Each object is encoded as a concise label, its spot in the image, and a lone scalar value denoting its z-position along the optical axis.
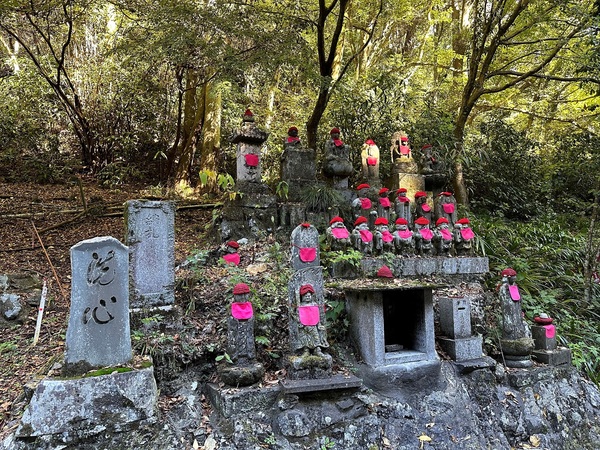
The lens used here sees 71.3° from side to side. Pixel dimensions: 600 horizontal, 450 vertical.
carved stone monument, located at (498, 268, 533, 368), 6.13
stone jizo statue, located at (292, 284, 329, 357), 4.90
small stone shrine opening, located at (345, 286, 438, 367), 5.29
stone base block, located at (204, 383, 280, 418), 4.47
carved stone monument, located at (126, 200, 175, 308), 5.30
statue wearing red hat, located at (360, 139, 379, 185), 9.41
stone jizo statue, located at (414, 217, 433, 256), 7.09
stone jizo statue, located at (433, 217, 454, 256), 7.25
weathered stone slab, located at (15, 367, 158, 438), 3.81
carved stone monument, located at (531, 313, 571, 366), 6.27
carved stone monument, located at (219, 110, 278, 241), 8.05
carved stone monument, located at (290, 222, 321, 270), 5.20
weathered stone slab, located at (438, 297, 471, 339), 5.96
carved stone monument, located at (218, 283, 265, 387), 4.71
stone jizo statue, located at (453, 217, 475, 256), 7.42
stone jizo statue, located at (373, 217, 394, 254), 6.66
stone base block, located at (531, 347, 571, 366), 6.24
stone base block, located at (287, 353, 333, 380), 4.75
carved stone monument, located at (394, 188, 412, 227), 7.89
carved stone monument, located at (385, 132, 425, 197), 9.23
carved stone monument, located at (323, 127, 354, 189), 9.12
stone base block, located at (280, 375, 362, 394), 4.55
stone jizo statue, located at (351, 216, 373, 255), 6.54
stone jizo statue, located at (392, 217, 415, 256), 6.89
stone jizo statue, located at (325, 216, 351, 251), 6.50
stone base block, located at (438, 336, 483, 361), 5.87
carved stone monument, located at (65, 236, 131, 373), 4.10
